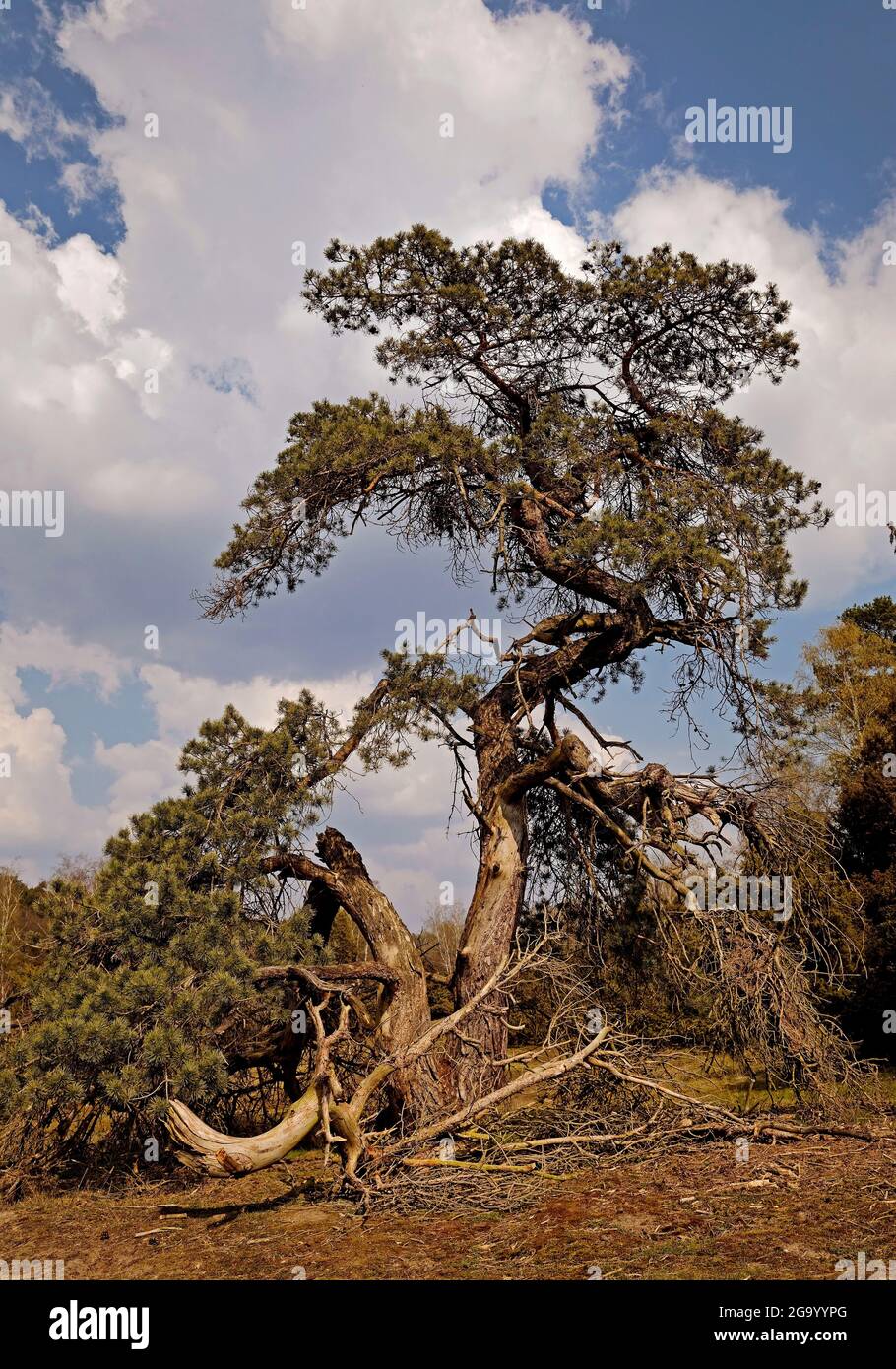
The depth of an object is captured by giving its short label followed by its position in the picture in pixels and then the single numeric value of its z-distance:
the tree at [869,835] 10.38
